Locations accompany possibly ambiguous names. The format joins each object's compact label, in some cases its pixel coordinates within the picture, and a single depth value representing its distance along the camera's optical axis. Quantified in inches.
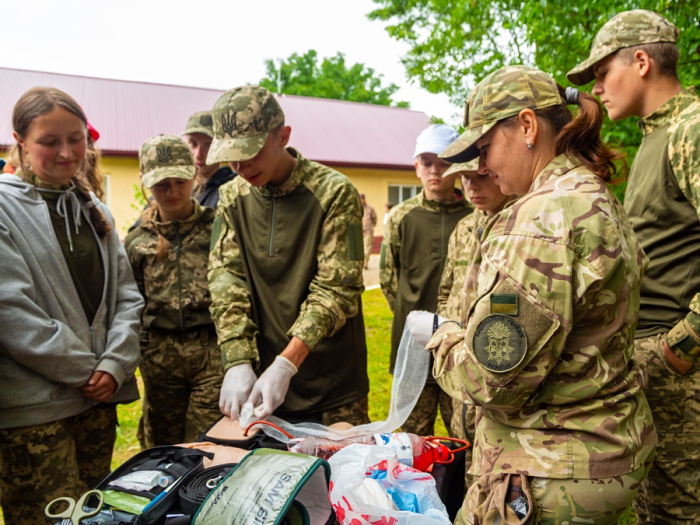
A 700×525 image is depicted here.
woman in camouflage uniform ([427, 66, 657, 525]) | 46.1
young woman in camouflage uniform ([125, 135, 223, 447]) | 105.7
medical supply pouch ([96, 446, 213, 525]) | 48.8
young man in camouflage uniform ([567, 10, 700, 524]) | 77.2
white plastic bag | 51.4
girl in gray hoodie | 77.1
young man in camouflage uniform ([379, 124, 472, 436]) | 125.6
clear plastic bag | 71.2
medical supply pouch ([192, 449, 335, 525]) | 44.3
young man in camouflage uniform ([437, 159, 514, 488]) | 91.6
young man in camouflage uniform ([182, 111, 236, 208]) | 137.5
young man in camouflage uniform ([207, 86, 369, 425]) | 84.9
